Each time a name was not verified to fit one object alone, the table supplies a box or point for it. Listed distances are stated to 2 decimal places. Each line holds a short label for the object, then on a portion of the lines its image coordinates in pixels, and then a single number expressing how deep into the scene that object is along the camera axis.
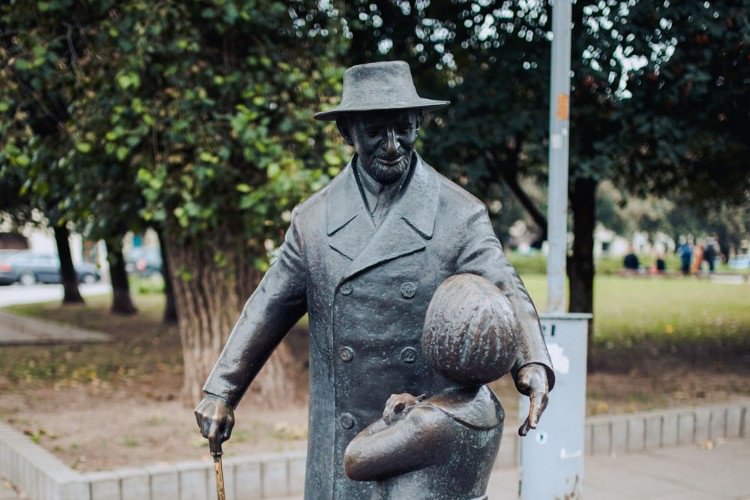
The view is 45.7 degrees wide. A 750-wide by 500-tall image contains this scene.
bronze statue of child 2.24
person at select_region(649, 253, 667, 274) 42.44
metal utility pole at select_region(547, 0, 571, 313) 5.33
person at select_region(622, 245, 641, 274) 41.97
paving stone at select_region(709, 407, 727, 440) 7.52
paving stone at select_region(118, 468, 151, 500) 5.30
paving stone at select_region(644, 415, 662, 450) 7.15
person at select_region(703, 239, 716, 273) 42.12
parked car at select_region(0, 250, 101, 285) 36.31
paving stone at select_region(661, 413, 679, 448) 7.23
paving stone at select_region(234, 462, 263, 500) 5.62
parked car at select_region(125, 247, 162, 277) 40.50
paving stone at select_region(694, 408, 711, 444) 7.44
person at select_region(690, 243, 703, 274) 40.74
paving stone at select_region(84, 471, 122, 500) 5.21
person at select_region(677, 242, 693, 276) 40.69
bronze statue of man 2.62
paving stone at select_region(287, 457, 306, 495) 5.77
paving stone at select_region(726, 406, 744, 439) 7.63
